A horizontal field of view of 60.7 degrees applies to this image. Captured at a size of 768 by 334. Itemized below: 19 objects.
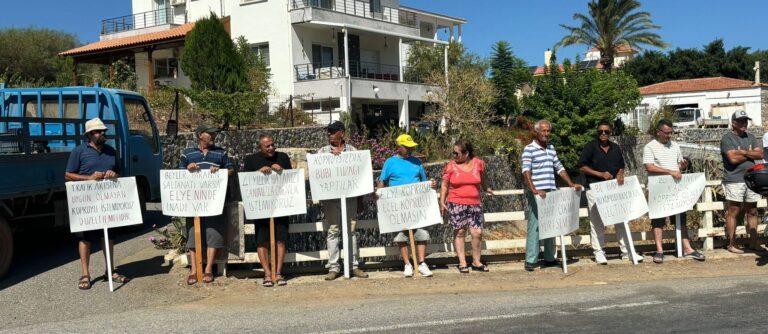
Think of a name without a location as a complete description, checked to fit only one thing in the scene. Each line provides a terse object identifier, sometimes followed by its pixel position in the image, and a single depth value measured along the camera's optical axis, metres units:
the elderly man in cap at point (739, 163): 8.80
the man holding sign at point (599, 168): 8.67
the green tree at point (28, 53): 40.34
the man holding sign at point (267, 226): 7.92
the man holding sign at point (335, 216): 8.19
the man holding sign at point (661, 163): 8.88
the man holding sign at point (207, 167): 7.87
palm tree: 41.41
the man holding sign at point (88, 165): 7.68
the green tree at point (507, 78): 29.17
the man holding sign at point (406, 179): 8.31
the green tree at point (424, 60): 38.41
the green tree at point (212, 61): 23.20
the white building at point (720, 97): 45.34
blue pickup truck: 8.19
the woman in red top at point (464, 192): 8.23
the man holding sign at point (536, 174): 8.35
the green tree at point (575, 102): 22.86
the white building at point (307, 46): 29.22
